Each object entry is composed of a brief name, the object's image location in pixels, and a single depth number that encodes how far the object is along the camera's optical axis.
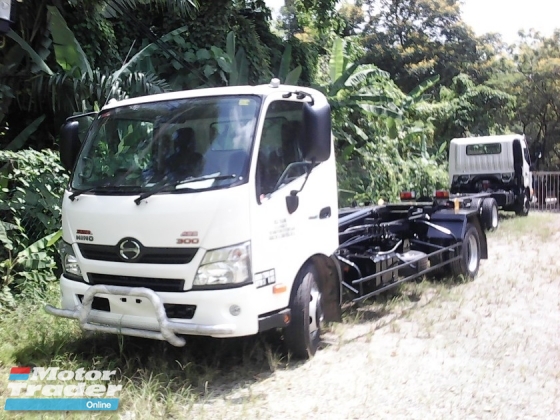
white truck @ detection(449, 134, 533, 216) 15.18
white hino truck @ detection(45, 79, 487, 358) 4.09
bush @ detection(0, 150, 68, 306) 6.48
